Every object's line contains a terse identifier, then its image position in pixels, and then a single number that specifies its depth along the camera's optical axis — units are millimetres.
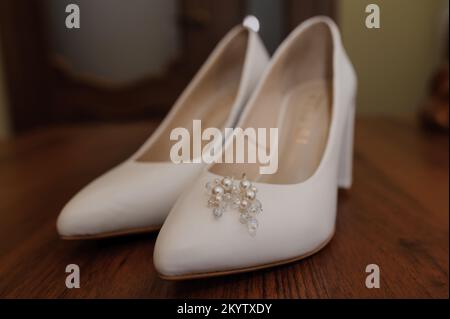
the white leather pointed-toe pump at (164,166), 286
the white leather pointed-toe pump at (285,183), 237
